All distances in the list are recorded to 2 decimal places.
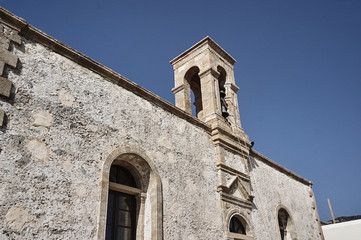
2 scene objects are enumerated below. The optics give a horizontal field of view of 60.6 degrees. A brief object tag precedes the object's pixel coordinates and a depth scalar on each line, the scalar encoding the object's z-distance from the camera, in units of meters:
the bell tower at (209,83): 8.27
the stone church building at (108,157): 4.09
